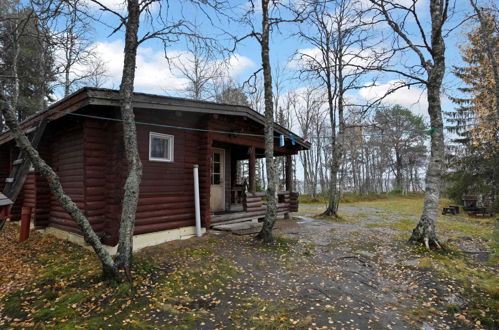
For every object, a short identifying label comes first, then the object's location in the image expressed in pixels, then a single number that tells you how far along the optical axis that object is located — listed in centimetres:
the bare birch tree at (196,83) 2294
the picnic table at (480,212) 1431
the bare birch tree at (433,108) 708
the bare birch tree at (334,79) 1256
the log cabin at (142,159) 607
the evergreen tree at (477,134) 1465
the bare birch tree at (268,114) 721
